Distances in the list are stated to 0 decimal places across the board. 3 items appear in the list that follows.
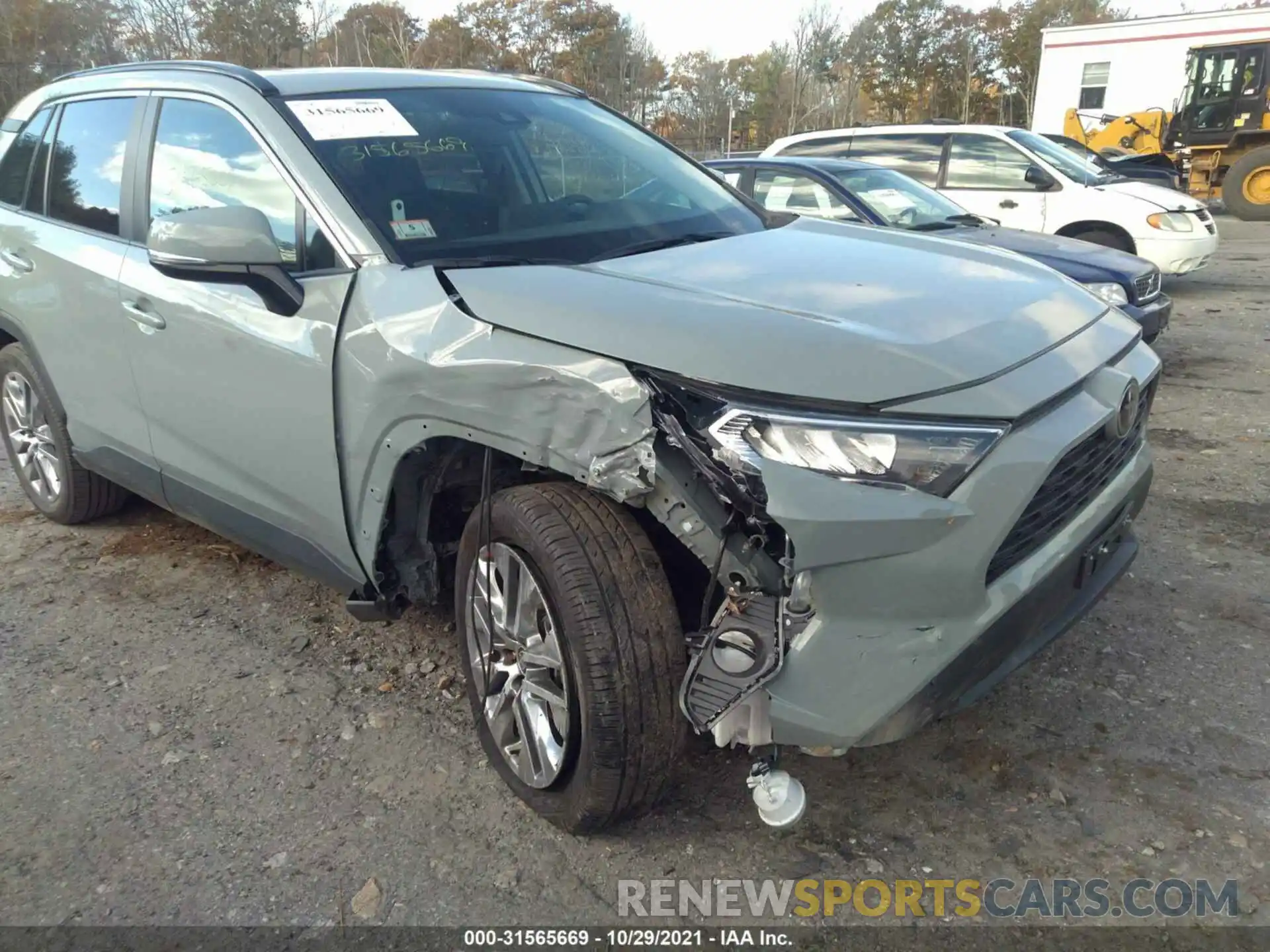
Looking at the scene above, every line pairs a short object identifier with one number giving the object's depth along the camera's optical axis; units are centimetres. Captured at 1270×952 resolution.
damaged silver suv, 193
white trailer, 2228
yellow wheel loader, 1734
